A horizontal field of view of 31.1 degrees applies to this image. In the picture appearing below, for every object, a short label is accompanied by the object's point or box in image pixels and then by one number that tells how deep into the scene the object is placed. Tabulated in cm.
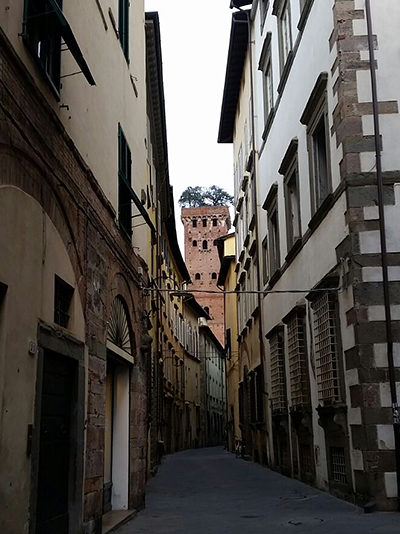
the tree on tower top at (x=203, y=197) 8575
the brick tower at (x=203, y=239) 8069
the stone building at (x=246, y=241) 2178
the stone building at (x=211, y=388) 5359
